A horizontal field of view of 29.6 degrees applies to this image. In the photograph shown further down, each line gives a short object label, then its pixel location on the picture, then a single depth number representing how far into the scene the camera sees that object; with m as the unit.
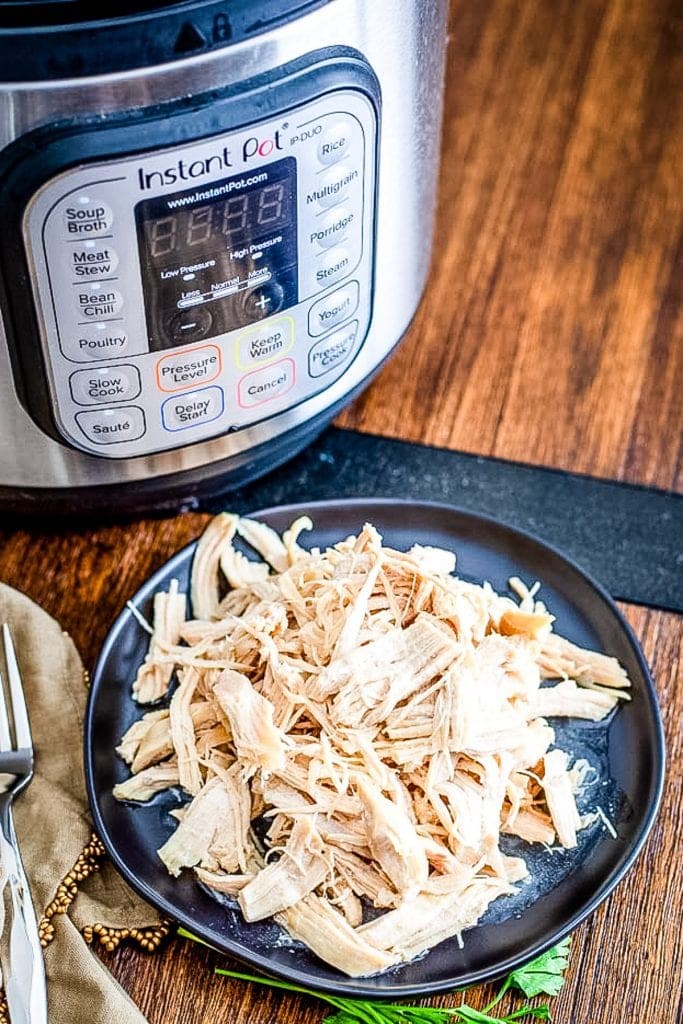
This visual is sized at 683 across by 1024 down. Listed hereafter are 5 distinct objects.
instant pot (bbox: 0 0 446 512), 0.75
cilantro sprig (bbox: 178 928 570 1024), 0.81
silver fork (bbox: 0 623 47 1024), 0.78
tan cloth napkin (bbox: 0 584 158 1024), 0.82
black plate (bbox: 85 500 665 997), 0.80
